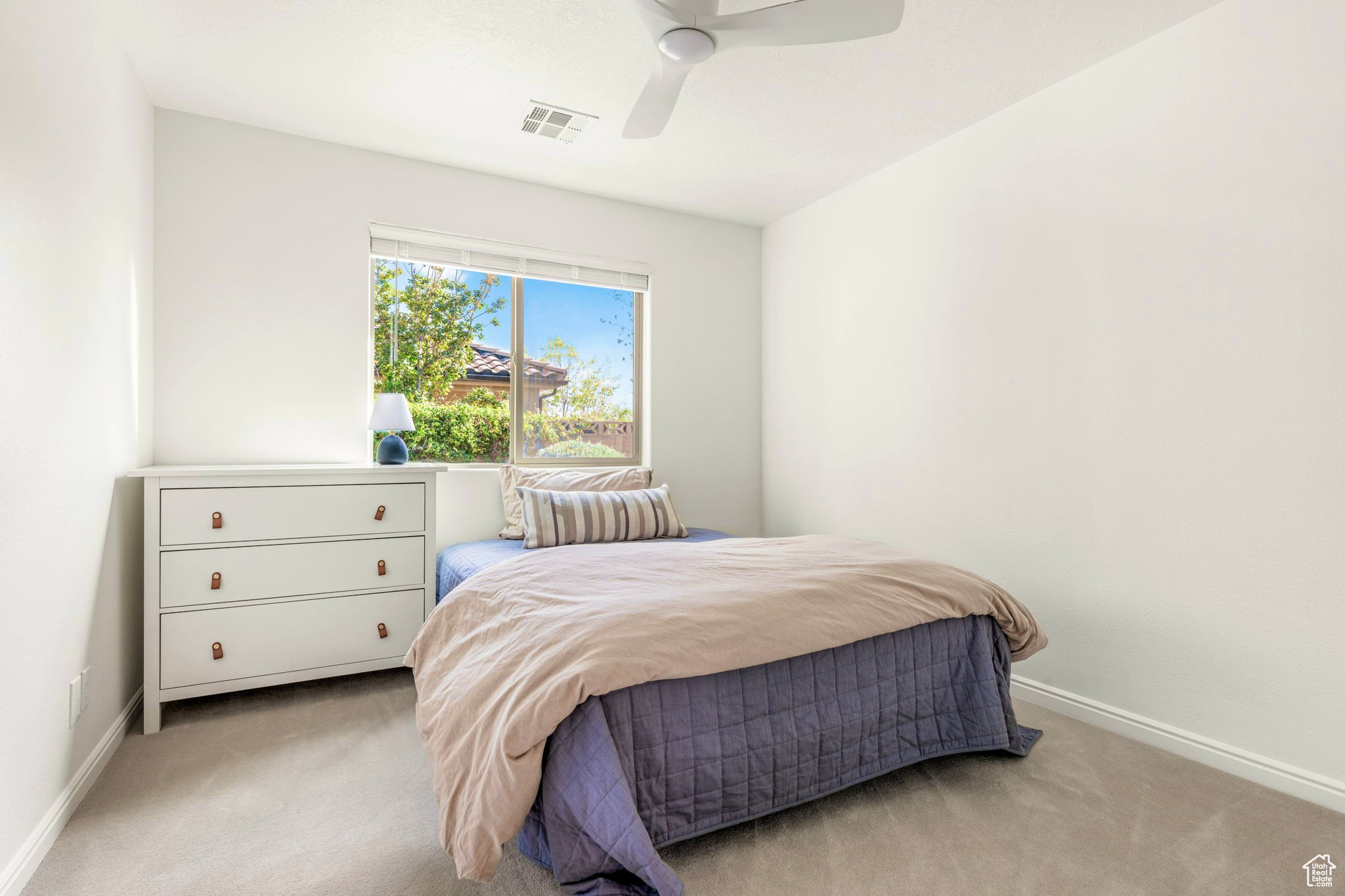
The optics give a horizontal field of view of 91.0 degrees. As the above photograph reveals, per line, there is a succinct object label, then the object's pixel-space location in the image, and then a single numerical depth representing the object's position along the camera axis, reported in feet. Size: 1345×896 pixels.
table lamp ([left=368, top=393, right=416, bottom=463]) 9.53
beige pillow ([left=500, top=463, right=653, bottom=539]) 10.63
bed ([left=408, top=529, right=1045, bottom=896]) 4.52
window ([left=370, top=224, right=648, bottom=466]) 11.04
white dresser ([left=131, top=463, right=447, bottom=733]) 7.56
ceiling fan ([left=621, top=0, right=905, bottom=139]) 5.68
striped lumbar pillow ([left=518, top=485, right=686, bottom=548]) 9.73
